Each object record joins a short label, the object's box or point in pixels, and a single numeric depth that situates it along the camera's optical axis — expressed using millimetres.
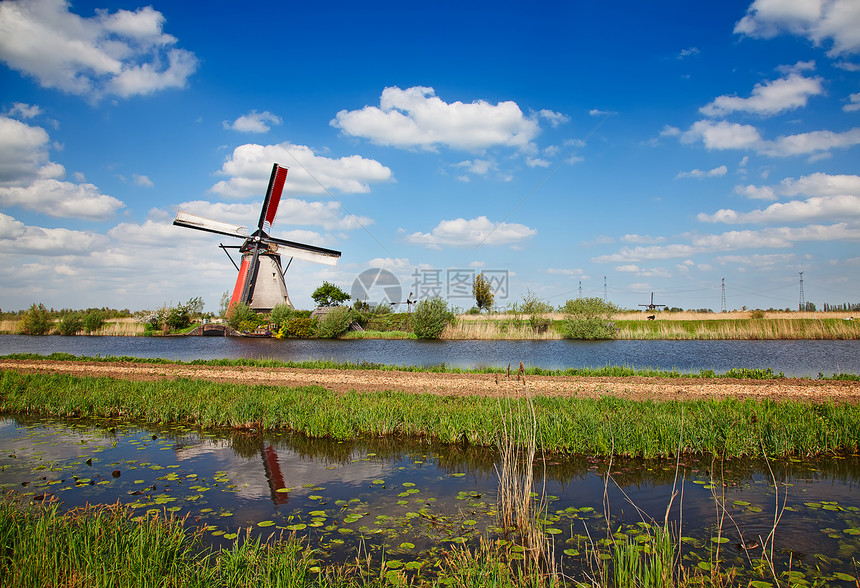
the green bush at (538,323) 41188
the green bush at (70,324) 50406
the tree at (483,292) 59500
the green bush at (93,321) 50688
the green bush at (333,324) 42500
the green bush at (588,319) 39219
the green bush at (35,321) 51000
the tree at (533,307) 41438
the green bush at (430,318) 38750
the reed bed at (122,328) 50216
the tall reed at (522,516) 4526
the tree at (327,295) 59906
